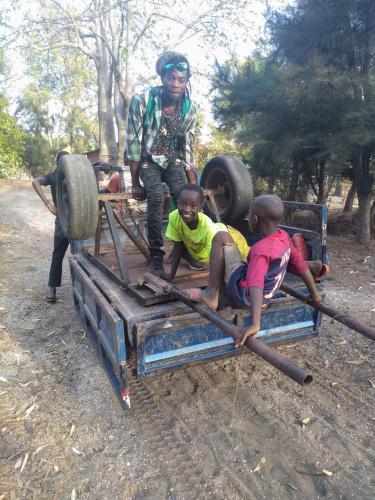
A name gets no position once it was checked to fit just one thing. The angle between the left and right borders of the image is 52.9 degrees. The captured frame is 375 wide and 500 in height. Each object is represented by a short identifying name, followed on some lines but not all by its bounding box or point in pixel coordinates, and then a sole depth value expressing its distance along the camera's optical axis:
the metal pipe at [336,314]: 1.87
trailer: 2.42
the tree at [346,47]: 6.30
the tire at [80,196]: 3.21
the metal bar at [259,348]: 1.40
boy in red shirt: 2.12
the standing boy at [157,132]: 3.41
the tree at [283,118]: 6.81
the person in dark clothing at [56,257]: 4.96
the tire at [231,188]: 4.04
